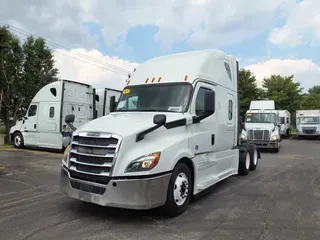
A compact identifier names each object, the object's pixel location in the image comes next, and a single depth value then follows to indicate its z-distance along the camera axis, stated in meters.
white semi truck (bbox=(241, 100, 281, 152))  15.95
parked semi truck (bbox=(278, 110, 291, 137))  27.25
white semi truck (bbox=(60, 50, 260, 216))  4.39
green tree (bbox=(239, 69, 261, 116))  37.25
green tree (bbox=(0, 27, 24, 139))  17.86
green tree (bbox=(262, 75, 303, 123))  40.03
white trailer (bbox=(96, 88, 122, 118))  15.75
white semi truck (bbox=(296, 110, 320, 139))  27.73
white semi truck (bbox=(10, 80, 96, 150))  13.79
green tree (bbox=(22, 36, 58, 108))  19.25
